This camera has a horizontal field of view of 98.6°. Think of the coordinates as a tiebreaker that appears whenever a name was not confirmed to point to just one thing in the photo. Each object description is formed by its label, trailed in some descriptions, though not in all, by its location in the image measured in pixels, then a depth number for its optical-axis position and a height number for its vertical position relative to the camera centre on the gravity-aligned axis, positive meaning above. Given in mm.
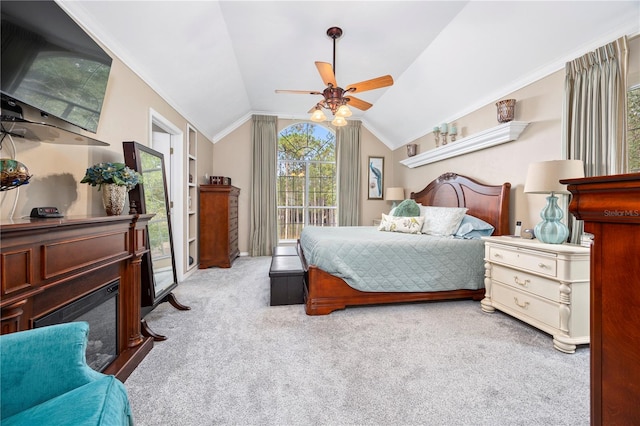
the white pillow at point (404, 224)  3686 -199
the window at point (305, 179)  5891 +682
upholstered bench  2848 -785
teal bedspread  2730 -526
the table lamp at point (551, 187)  2174 +185
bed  2703 -726
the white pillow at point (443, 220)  3314 -132
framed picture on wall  6004 +708
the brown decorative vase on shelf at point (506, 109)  2998 +1101
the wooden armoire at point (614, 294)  672 -220
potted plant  1771 +198
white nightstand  2008 -623
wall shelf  2963 +866
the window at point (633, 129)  2109 +625
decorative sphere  1098 +154
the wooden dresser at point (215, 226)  4516 -251
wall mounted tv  1217 +715
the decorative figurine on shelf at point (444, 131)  4148 +1206
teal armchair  706 -500
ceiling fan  2712 +1258
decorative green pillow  4148 +18
